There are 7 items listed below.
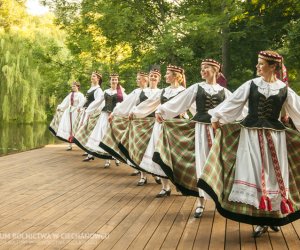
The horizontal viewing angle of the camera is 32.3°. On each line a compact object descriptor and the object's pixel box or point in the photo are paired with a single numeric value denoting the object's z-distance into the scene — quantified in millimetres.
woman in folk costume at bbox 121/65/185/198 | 6047
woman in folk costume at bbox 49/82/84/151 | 11609
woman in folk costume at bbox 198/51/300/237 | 4074
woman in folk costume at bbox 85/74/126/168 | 8883
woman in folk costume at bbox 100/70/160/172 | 7243
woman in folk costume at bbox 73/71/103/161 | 9414
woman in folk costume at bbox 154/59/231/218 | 5062
